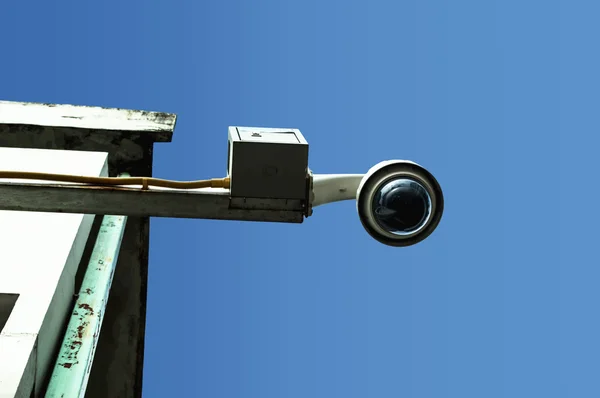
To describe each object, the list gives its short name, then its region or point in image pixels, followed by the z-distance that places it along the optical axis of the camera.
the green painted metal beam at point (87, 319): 5.29
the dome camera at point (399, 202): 4.84
